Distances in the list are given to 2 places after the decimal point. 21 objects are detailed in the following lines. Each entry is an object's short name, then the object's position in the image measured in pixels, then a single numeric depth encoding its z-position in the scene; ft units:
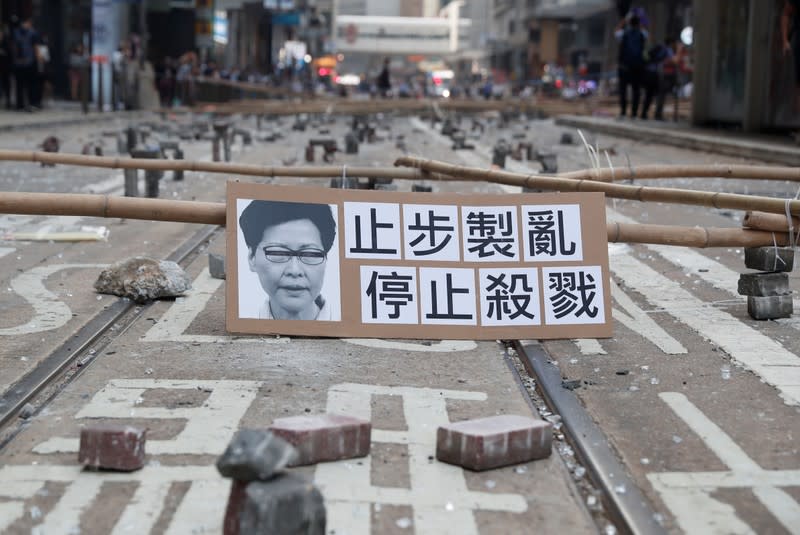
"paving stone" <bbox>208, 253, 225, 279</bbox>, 22.88
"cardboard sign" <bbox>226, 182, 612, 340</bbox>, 17.67
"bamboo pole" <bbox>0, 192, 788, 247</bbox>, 19.36
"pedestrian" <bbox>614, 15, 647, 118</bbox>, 80.04
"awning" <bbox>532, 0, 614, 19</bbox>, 228.43
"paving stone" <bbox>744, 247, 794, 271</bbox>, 19.80
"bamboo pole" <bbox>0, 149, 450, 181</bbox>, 27.20
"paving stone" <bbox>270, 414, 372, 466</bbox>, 11.76
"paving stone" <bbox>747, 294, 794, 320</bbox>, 19.77
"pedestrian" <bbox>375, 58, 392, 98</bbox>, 161.38
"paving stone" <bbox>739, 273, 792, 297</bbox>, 19.86
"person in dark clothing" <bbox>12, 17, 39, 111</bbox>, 86.94
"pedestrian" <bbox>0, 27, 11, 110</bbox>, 91.36
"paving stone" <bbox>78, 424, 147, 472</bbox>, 11.82
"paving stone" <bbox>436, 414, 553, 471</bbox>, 12.10
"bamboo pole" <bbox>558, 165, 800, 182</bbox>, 25.91
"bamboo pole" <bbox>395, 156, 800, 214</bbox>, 20.36
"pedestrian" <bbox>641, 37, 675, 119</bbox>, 82.64
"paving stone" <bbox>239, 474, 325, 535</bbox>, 9.37
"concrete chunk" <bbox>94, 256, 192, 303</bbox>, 20.58
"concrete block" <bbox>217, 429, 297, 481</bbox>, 9.35
